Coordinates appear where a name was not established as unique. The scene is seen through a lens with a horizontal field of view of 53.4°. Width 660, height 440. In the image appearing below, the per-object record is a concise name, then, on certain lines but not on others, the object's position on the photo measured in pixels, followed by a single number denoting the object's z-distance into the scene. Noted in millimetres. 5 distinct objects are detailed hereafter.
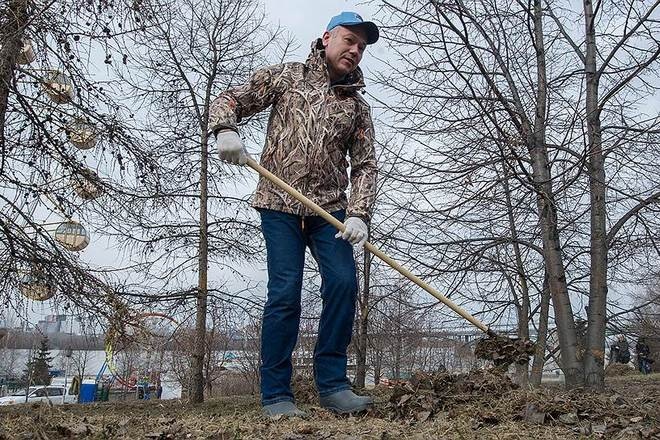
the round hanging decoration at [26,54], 5148
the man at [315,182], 3357
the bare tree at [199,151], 8266
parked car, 30312
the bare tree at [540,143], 5613
